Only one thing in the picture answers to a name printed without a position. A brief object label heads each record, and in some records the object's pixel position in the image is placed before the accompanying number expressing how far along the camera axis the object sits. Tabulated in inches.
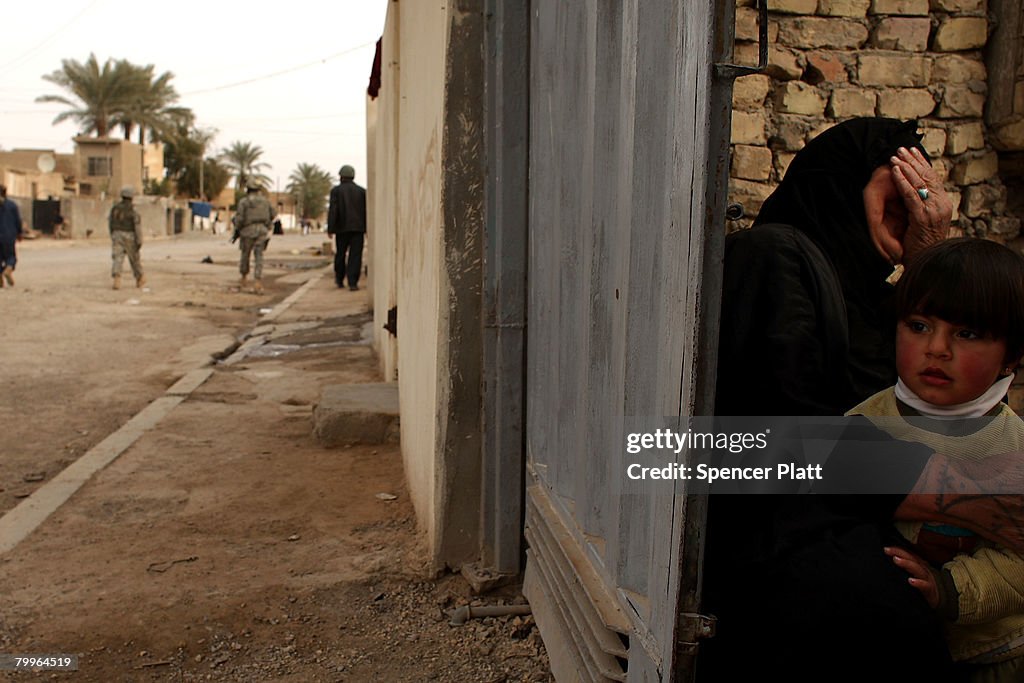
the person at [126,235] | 546.0
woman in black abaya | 62.1
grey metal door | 57.8
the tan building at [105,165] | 1851.6
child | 61.7
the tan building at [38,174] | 1510.8
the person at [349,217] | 523.5
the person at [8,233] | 554.6
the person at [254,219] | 548.1
